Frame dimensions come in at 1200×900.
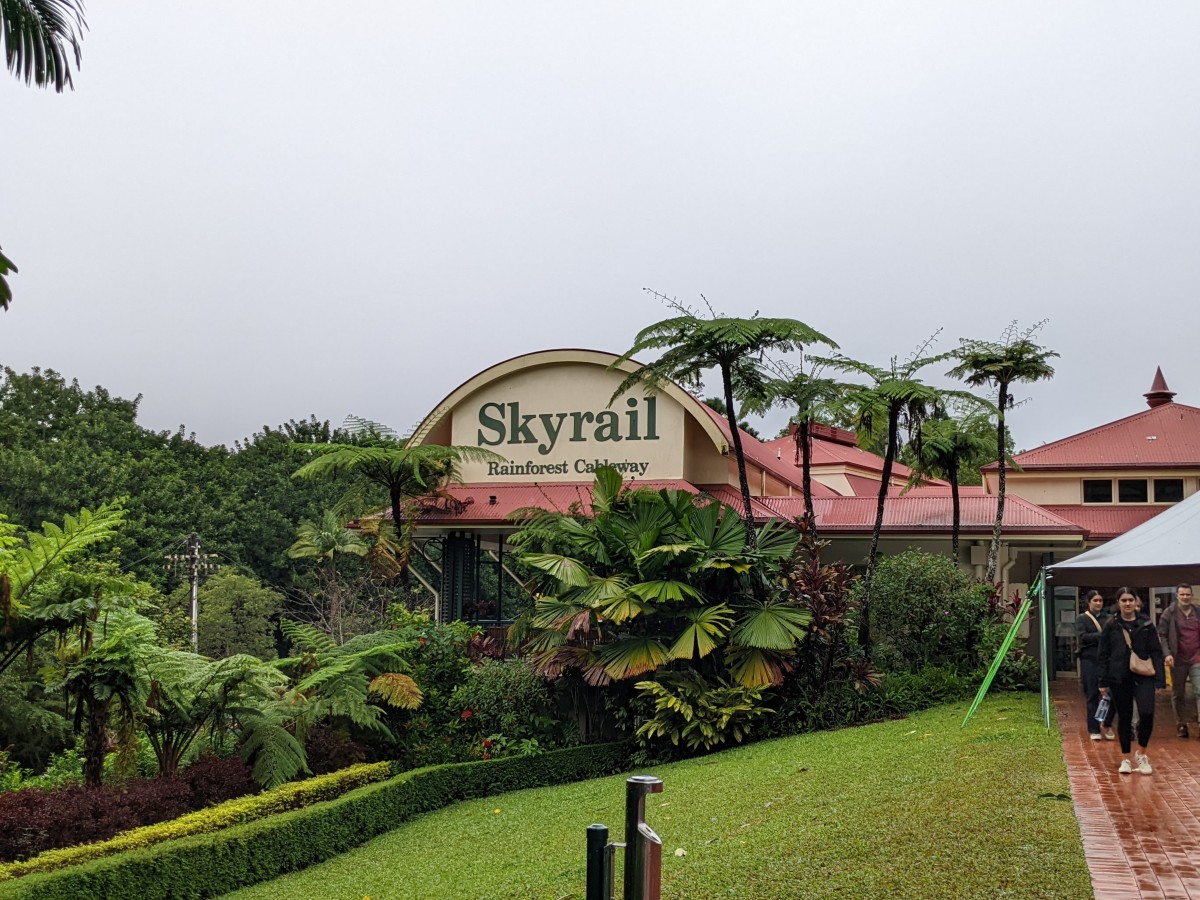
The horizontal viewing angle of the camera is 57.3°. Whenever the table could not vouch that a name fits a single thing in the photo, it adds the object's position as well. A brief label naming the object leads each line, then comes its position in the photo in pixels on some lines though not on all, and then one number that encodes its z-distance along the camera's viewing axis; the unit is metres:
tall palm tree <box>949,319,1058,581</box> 17.94
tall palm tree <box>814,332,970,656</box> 16.53
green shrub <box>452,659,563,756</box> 16.30
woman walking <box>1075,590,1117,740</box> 12.30
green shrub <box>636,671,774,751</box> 15.04
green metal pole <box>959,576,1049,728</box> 13.30
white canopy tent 12.58
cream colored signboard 21.47
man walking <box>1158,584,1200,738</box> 12.35
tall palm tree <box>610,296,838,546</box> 16.27
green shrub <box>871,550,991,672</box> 16.88
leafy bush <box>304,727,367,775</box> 14.40
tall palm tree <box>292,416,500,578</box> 19.39
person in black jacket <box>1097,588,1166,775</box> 10.05
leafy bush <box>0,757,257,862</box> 9.94
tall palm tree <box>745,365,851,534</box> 17.28
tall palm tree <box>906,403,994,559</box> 19.27
